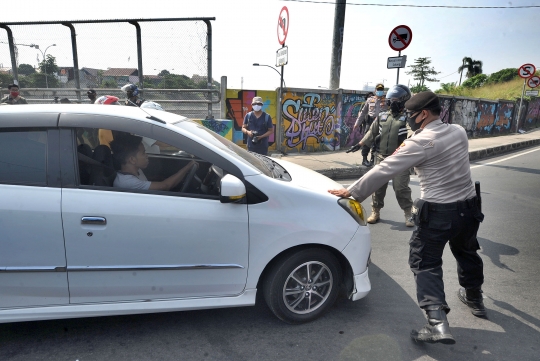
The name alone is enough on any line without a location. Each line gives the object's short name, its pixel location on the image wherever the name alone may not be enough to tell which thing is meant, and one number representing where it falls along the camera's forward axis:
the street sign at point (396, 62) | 8.85
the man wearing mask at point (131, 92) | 6.32
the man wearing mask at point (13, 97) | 8.34
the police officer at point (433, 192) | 2.62
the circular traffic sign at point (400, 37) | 8.73
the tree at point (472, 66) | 61.94
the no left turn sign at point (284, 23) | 8.14
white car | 2.40
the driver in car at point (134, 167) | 2.61
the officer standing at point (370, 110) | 8.40
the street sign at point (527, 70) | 17.03
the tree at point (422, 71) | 69.94
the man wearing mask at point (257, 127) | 6.74
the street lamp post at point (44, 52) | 8.25
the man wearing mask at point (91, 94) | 8.31
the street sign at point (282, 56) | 8.54
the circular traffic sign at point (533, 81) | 19.22
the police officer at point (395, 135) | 4.80
